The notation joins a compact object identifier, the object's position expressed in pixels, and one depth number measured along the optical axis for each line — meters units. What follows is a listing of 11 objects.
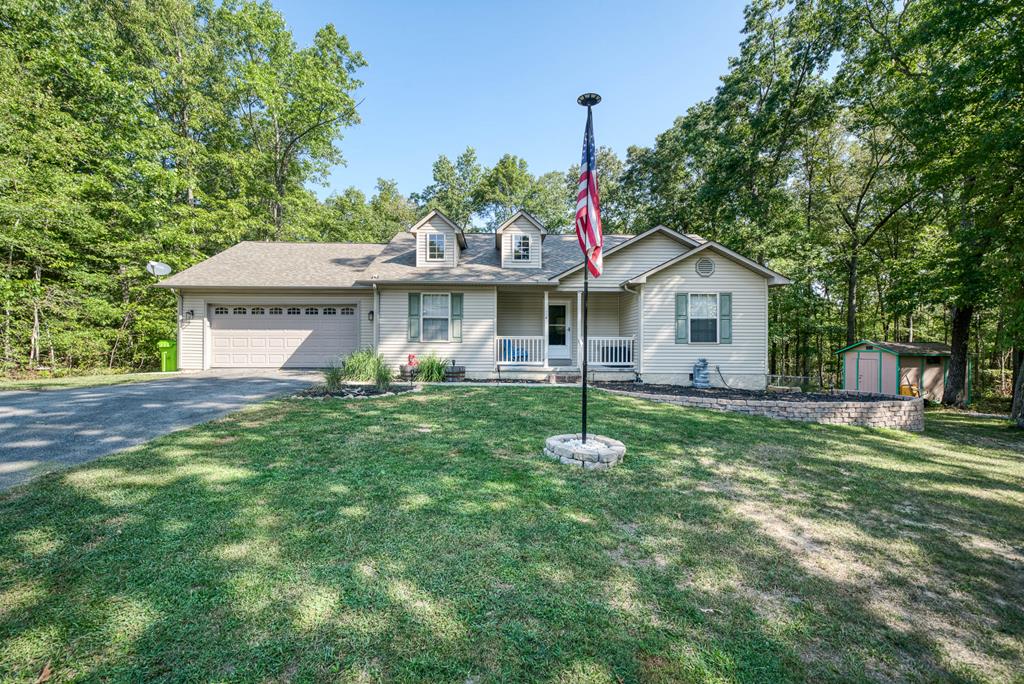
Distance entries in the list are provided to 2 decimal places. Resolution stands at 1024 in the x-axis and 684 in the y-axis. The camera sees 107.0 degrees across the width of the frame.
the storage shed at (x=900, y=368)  12.48
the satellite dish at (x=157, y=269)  12.61
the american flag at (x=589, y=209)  4.58
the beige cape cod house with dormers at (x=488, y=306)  11.20
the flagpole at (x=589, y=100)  4.53
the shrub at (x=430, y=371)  10.95
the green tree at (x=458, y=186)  28.39
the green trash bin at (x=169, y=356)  12.88
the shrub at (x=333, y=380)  8.61
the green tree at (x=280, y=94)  18.91
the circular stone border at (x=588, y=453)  4.52
